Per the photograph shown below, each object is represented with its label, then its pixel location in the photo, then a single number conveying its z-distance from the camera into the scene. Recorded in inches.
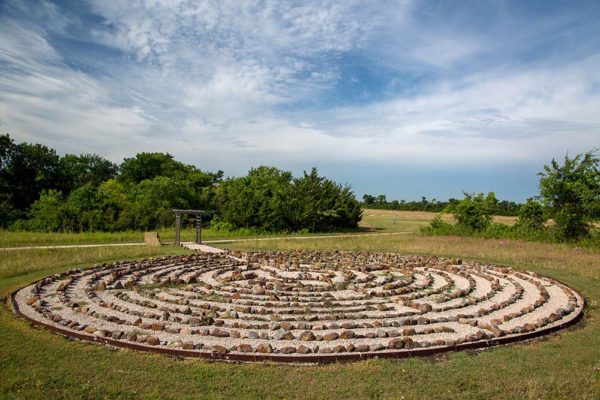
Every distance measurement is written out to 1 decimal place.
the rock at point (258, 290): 521.3
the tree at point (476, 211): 1408.7
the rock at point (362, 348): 323.6
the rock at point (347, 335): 364.5
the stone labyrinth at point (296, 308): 342.0
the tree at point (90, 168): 2490.8
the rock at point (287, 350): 322.3
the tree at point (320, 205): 1673.2
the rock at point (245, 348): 319.1
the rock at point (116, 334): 343.4
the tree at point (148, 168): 2438.5
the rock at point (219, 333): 359.9
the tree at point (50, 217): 1342.3
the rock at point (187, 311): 430.7
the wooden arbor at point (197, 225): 1053.2
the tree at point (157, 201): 1456.7
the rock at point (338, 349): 322.7
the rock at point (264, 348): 320.6
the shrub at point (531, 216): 1266.0
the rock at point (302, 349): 320.8
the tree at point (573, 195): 1101.7
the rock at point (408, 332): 369.4
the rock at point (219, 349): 313.2
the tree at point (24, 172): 1749.5
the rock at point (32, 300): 448.4
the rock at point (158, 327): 368.8
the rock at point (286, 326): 384.2
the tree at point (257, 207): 1553.9
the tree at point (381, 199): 3835.6
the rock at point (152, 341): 330.6
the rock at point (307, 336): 354.3
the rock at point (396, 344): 333.7
